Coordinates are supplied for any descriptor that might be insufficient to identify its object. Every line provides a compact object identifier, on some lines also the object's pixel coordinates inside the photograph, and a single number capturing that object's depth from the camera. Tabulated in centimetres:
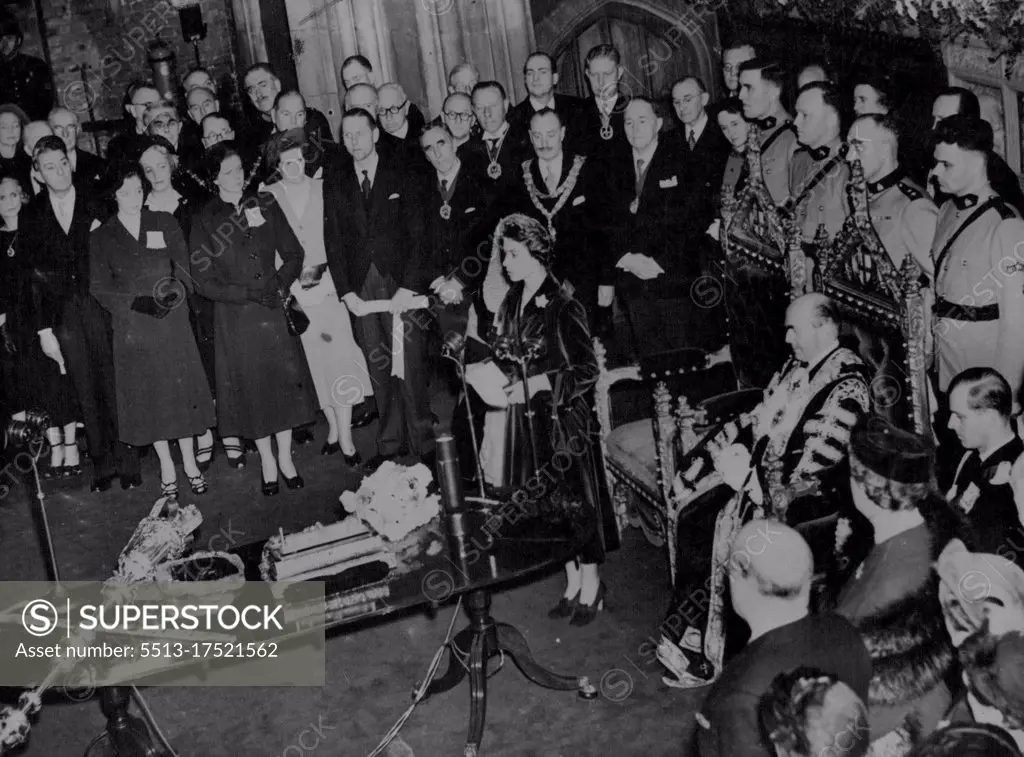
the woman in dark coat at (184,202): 619
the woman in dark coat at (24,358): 661
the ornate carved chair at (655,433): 483
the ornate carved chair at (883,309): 406
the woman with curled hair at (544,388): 479
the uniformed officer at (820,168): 527
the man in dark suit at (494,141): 657
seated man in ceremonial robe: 427
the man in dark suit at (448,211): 633
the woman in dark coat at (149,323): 616
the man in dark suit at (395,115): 682
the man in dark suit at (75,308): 647
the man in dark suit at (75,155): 707
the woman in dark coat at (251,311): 614
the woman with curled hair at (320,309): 643
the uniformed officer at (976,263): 435
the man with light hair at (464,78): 720
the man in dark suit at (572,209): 623
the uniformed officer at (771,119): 582
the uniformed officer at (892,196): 476
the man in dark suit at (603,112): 646
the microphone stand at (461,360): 450
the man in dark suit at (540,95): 679
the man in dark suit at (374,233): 636
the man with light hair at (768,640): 279
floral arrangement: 430
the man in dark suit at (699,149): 610
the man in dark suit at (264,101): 741
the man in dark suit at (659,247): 611
